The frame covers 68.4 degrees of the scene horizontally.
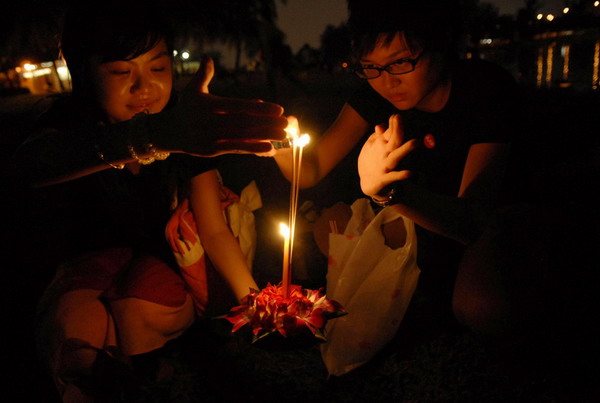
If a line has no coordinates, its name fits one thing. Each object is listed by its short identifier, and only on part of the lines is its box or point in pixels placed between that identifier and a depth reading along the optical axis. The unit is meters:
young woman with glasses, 0.77
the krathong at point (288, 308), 0.64
